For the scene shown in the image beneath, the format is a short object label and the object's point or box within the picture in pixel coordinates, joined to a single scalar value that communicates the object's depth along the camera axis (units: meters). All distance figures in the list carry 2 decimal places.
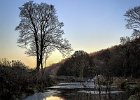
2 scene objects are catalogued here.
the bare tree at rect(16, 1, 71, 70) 24.23
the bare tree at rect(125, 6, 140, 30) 24.84
